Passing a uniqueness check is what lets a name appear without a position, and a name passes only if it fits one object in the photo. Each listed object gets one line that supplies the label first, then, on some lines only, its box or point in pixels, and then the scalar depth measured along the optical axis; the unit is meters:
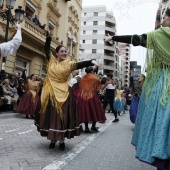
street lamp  9.23
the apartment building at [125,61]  126.19
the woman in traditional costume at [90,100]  6.74
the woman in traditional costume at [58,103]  4.27
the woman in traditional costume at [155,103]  2.67
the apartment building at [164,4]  41.85
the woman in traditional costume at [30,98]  9.70
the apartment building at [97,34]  73.12
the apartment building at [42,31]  15.82
